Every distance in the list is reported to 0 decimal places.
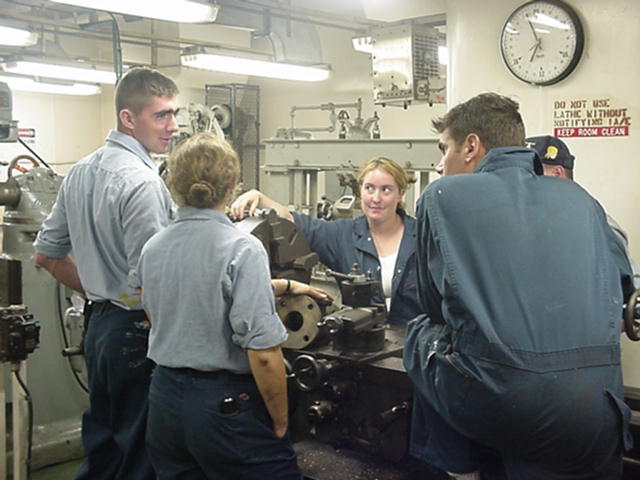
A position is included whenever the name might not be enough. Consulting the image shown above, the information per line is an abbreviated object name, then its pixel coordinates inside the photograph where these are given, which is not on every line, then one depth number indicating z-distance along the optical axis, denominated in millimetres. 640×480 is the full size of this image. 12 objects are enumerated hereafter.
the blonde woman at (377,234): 1934
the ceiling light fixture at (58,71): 4238
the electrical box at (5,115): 2705
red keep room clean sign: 1963
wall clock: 2020
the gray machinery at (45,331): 2393
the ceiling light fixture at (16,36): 3381
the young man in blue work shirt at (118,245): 1554
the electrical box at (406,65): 2627
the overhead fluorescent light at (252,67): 3697
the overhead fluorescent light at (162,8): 2367
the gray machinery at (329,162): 3135
